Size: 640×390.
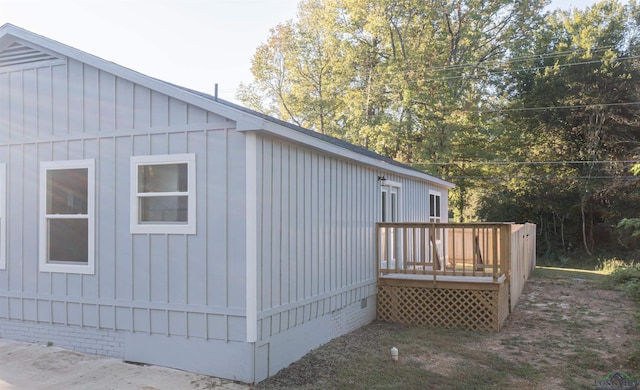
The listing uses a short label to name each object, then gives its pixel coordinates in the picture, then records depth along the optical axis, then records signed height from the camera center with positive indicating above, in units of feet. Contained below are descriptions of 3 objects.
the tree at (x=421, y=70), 67.87 +20.72
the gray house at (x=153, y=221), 16.81 -0.55
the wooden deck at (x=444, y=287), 24.71 -4.38
